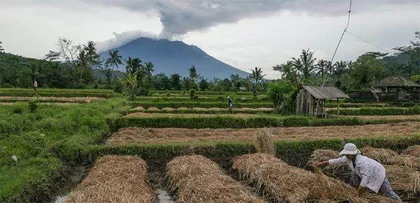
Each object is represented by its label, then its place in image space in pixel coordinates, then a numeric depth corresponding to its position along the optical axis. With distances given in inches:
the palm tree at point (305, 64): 2185.0
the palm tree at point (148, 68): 2574.3
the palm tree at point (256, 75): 2449.3
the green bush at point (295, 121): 816.9
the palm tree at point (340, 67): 2754.4
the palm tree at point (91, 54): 2596.0
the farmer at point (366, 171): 264.2
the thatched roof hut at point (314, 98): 957.8
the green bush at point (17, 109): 713.2
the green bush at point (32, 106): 741.7
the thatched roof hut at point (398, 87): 1584.6
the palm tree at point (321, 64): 2577.3
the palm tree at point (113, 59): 3161.9
